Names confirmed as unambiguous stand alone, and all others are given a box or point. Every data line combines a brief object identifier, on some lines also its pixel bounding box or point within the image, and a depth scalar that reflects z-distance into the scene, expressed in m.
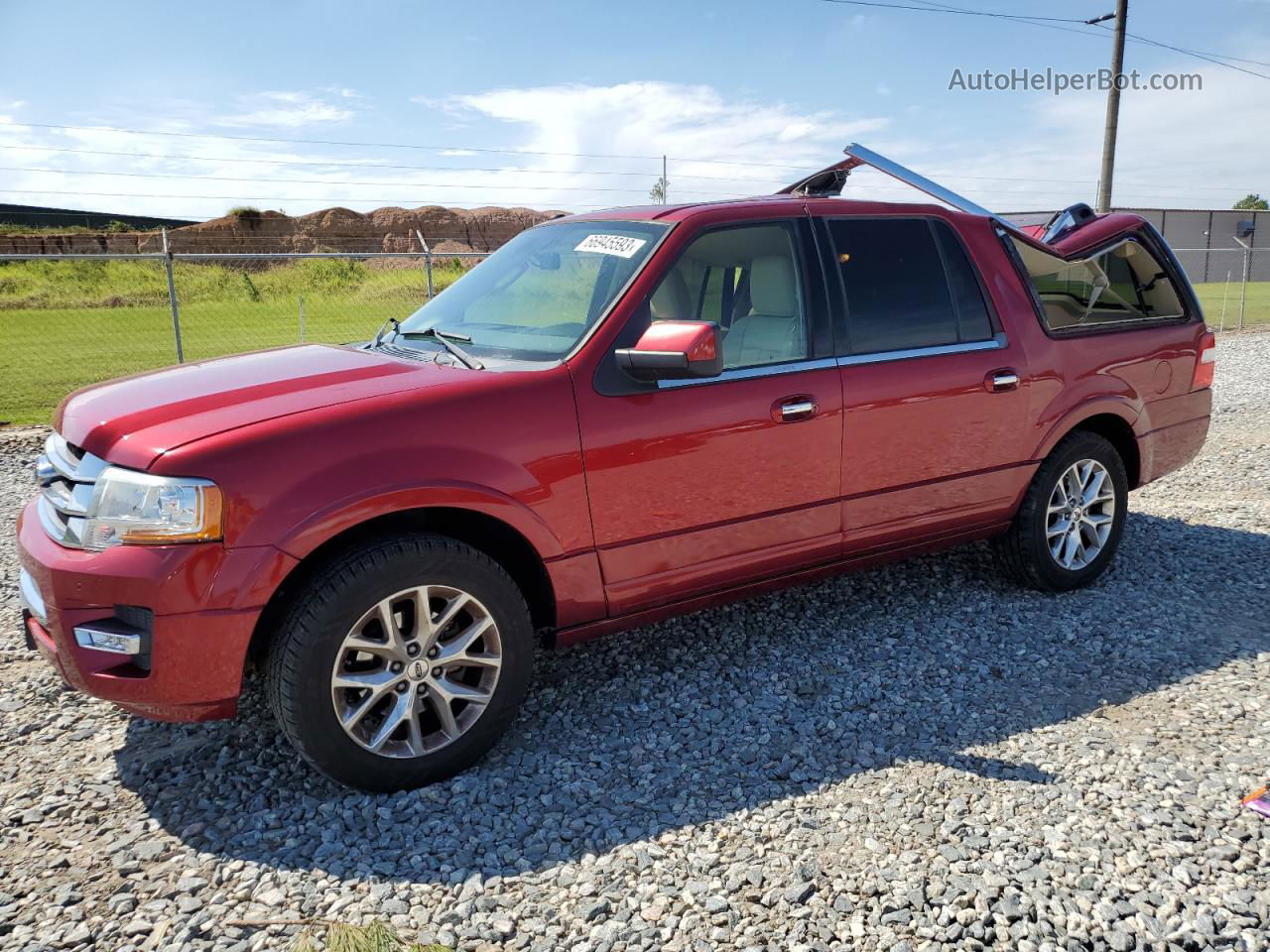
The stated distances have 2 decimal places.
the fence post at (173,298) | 10.04
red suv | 2.83
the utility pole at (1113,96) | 19.67
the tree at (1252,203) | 70.50
